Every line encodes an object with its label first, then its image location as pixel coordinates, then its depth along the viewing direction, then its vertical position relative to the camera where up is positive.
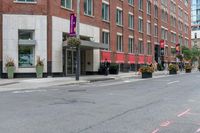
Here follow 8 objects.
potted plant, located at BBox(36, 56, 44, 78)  22.32 -0.10
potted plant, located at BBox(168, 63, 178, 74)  34.04 -0.28
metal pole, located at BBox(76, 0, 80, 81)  20.33 +0.33
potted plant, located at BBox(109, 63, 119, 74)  29.59 -0.34
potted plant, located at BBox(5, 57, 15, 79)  21.84 -0.10
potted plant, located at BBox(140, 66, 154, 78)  25.46 -0.47
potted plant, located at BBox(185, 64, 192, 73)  39.33 -0.32
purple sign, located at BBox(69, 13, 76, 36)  22.17 +3.24
